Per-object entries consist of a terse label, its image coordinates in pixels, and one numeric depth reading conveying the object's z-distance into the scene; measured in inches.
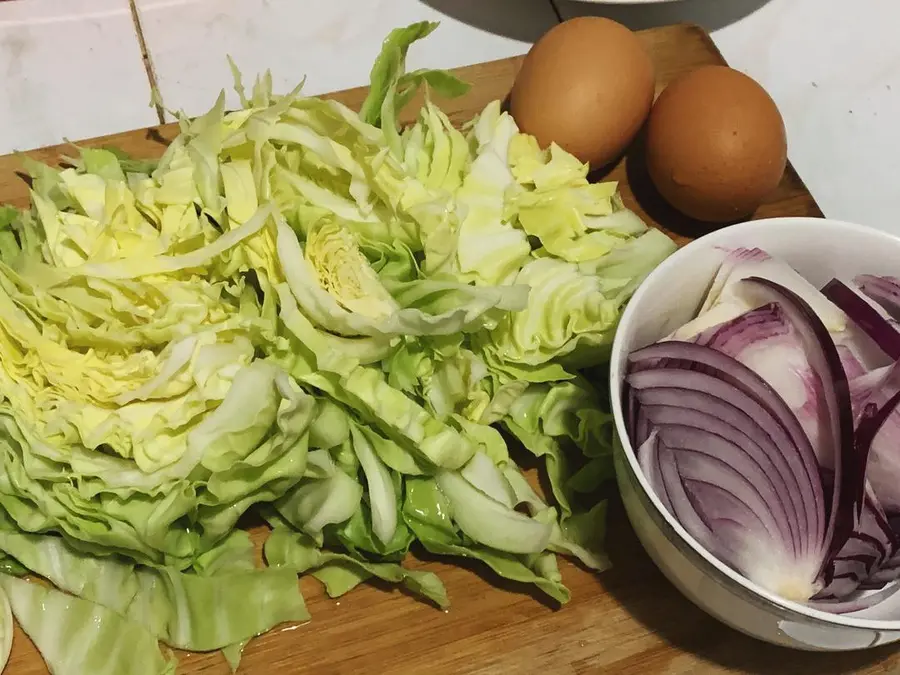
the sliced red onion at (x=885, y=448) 8.8
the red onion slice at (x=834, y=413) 8.7
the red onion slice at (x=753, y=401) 8.8
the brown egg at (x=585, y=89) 12.1
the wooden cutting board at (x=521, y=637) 10.1
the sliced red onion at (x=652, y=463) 9.1
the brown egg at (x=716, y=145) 11.8
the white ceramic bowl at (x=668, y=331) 8.7
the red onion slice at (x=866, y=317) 9.5
